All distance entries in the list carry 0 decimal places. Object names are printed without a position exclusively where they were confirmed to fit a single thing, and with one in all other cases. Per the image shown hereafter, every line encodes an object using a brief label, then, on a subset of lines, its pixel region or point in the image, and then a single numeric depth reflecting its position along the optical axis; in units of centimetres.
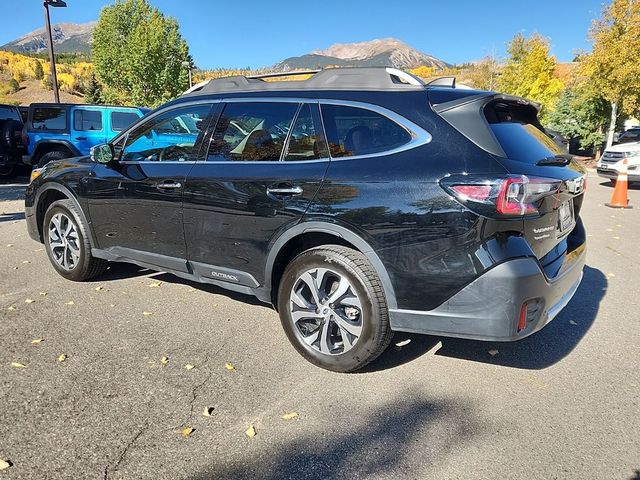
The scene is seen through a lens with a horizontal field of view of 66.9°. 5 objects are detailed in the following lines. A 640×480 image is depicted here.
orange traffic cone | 970
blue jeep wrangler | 1115
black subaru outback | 255
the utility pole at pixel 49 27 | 1886
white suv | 1253
